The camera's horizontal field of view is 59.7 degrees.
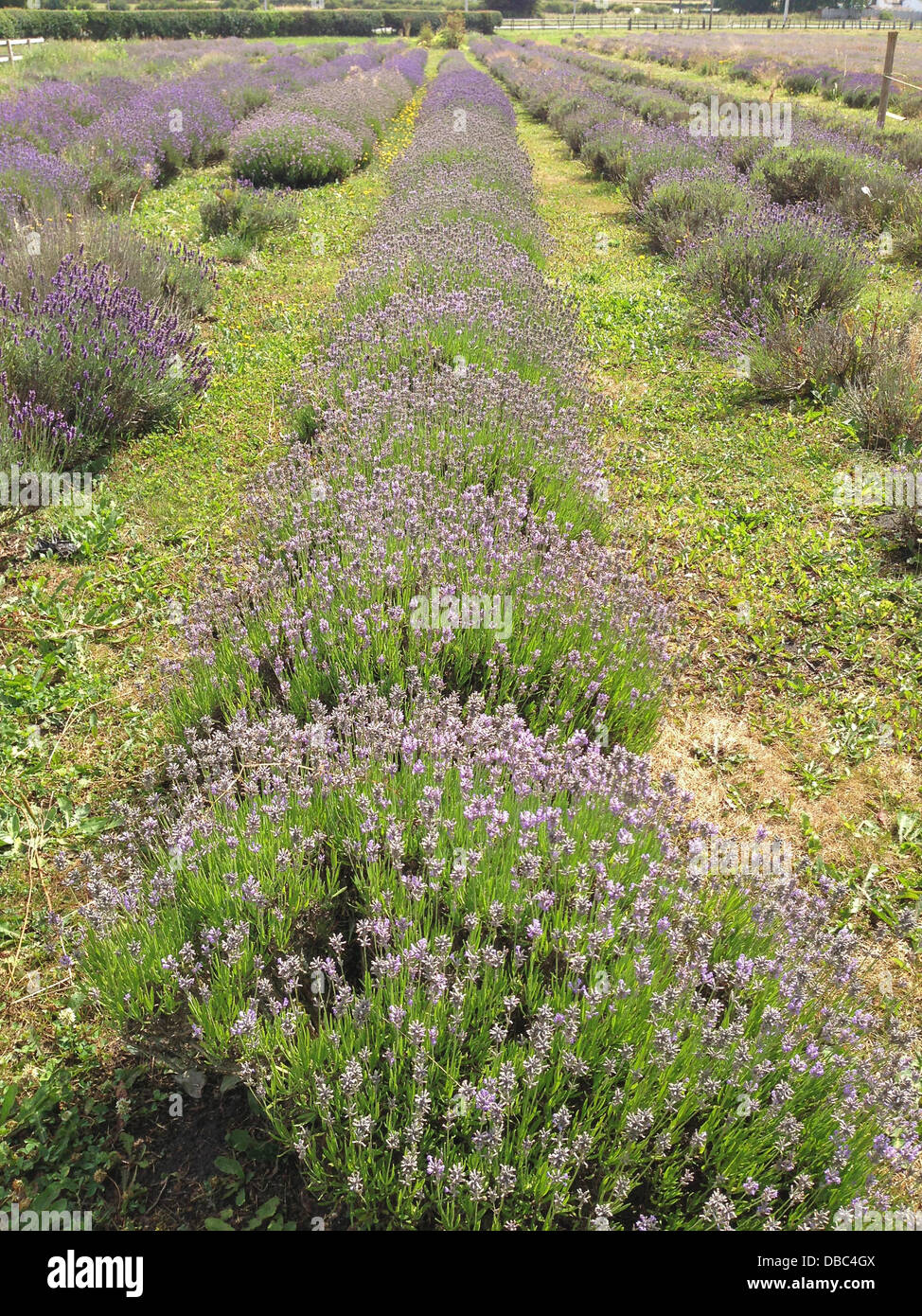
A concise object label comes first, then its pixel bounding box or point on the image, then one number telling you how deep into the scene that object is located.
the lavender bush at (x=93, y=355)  5.01
